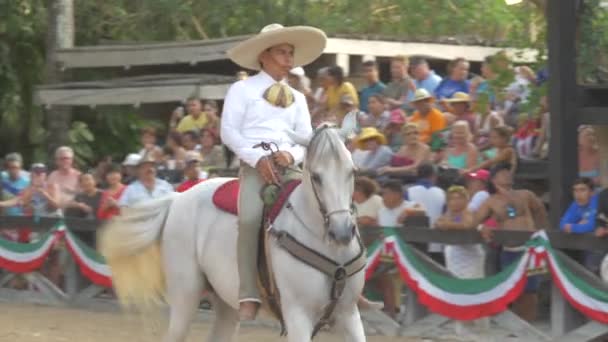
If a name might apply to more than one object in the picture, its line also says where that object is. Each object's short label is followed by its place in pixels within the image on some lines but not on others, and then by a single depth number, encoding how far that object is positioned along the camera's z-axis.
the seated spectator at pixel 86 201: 14.57
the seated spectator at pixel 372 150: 13.03
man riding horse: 8.16
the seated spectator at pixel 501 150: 12.20
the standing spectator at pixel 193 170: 13.43
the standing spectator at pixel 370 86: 14.77
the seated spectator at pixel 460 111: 13.51
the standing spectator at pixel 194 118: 15.83
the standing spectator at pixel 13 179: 15.99
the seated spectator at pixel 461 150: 12.55
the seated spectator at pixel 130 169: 14.75
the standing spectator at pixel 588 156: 12.01
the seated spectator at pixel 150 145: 15.41
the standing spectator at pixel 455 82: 14.34
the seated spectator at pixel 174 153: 14.84
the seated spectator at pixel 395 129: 13.52
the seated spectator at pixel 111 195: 14.30
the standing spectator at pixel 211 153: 14.73
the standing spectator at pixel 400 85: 14.41
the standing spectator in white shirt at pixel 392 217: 12.09
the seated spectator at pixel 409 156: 12.70
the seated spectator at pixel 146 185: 13.72
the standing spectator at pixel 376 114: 13.81
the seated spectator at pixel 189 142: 15.23
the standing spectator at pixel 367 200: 12.29
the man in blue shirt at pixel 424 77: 14.65
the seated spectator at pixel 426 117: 13.45
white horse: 7.48
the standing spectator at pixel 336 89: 14.19
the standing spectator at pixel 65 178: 15.23
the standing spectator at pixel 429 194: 12.08
